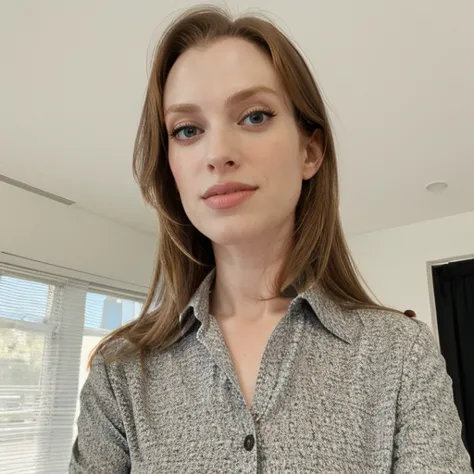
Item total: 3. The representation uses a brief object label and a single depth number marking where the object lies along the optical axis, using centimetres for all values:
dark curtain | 272
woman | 53
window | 253
